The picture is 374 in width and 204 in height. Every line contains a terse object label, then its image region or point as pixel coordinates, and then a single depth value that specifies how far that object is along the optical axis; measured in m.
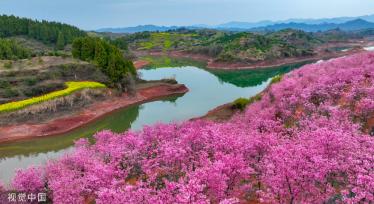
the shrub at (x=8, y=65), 78.50
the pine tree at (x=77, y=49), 89.69
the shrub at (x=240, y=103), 59.44
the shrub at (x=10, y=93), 67.54
